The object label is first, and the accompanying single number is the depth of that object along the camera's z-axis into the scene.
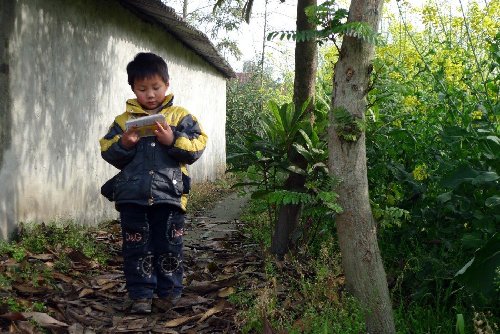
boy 3.80
